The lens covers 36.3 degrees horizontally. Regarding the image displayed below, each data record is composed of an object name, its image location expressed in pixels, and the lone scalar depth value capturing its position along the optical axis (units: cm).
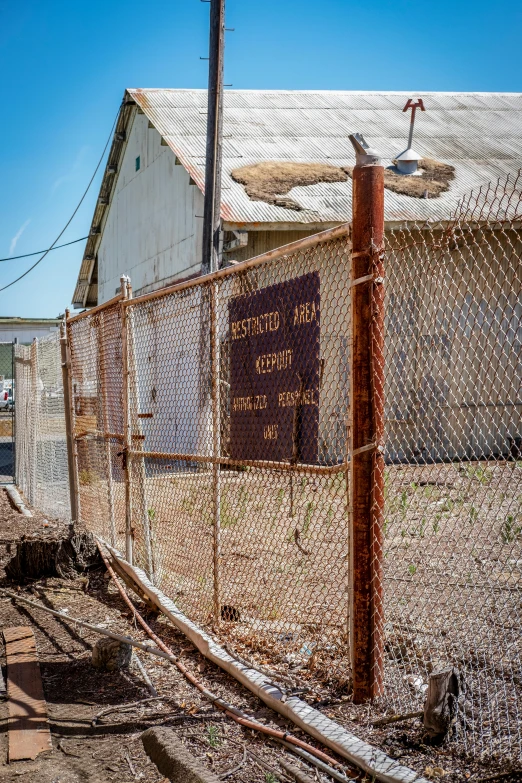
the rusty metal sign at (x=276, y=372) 397
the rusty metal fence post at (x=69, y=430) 854
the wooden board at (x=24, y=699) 368
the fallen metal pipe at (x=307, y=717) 305
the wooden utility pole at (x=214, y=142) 1233
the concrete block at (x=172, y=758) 322
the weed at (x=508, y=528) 532
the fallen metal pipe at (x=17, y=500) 1047
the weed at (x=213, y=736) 353
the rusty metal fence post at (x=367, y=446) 369
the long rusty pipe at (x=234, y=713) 333
